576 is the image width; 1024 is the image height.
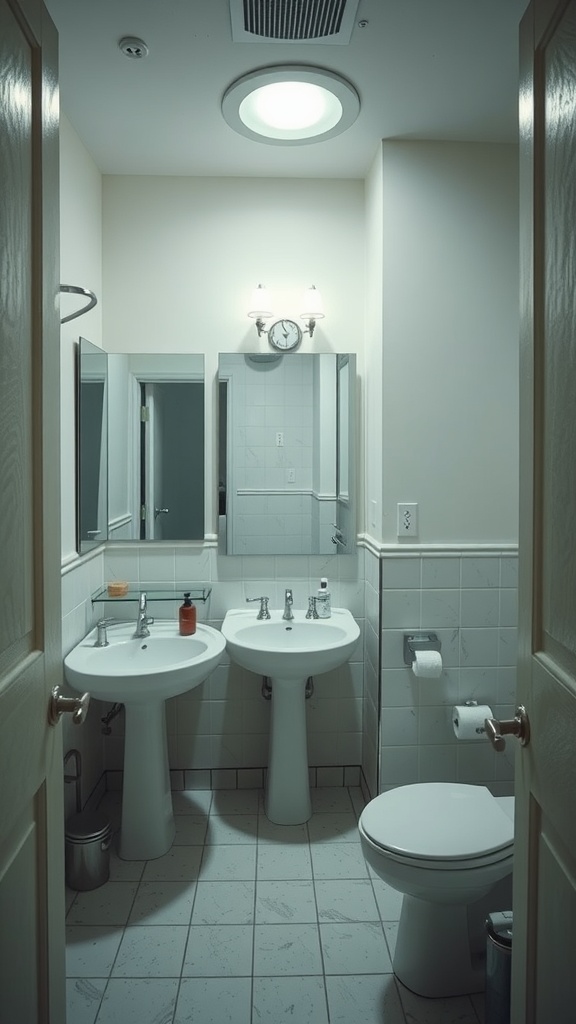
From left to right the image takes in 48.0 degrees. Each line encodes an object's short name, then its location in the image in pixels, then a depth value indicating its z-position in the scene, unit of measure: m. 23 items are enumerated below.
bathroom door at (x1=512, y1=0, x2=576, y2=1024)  0.87
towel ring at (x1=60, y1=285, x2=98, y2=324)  1.63
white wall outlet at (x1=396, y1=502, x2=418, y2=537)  2.40
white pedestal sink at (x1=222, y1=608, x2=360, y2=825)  2.34
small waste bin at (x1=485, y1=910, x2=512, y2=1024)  1.44
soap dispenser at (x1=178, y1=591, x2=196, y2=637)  2.49
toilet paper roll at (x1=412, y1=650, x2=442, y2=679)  2.29
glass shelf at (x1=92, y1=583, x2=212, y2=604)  2.55
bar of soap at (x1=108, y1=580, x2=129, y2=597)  2.58
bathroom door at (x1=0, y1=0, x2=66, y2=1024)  0.89
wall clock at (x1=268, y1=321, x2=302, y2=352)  2.70
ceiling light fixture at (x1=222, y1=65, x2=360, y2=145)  1.93
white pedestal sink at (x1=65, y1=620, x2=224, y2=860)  2.10
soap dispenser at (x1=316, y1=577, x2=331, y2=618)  2.65
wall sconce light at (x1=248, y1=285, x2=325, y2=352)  2.62
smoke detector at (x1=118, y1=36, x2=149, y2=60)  1.78
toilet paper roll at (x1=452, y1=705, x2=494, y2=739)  2.30
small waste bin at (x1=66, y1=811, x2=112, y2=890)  2.12
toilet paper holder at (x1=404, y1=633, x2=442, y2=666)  2.38
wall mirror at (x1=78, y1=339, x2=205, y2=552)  2.69
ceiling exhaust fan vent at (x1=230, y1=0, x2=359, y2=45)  1.61
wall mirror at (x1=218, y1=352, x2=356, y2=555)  2.72
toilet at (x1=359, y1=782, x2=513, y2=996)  1.58
